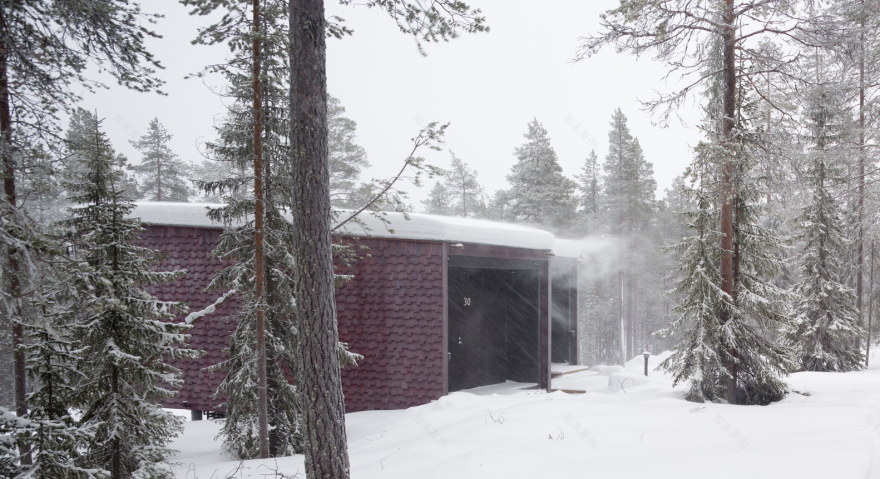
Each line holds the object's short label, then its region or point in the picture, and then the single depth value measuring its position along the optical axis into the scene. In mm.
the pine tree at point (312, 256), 4262
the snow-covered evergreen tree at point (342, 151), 23000
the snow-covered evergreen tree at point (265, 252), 7227
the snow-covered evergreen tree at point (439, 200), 36594
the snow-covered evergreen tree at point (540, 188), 24078
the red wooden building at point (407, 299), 9594
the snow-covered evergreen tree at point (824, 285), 14477
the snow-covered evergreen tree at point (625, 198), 27094
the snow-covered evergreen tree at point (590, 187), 30672
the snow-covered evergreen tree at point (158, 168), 24844
